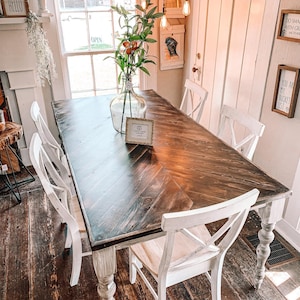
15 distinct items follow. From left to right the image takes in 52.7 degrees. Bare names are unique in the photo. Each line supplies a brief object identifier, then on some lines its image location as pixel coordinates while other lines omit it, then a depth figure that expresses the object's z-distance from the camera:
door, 2.24
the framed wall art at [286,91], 1.97
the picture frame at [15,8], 2.57
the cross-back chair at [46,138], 1.99
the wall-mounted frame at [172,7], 3.14
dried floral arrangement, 2.66
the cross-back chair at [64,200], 1.42
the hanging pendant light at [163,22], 2.85
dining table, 1.26
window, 3.02
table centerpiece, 1.72
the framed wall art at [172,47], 3.29
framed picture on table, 1.82
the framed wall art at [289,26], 1.88
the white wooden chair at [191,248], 1.09
